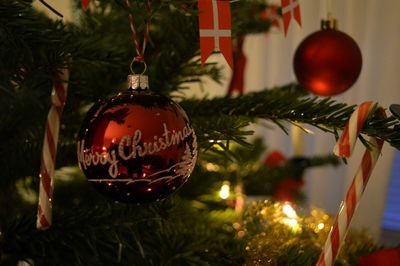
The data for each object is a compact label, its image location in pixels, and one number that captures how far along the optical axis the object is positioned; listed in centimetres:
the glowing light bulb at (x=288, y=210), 63
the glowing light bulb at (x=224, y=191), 82
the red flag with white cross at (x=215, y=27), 46
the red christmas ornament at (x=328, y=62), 64
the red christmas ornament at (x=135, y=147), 39
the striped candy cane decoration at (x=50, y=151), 47
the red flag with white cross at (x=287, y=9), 57
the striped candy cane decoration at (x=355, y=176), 40
